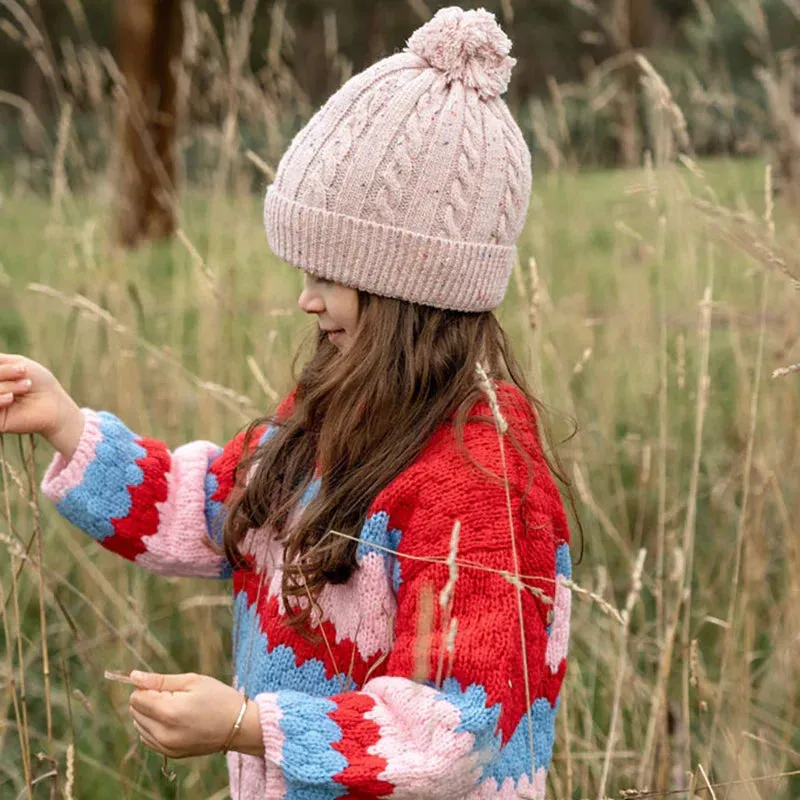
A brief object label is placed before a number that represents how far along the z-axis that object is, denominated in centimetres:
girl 171
